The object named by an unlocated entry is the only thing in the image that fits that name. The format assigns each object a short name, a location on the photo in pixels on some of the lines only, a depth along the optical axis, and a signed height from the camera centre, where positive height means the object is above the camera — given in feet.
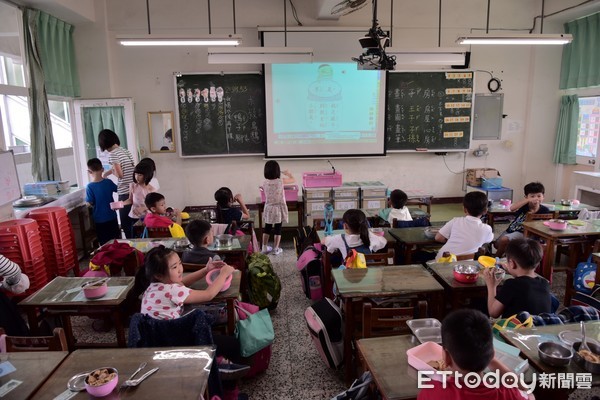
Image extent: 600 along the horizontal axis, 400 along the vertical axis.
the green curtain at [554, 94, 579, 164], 22.08 -0.16
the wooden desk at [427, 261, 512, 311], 8.21 -3.10
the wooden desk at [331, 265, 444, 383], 7.84 -3.00
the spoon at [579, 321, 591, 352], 5.53 -2.91
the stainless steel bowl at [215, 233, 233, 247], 11.18 -2.91
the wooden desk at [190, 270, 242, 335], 7.87 -3.08
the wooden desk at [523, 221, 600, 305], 12.06 -3.17
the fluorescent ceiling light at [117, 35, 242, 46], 14.21 +3.22
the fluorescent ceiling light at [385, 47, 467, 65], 16.20 +2.93
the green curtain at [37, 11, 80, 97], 16.90 +3.41
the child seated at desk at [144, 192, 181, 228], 12.27 -2.40
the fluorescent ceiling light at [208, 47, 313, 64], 16.05 +3.01
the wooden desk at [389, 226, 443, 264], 11.28 -3.00
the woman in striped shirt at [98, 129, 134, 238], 15.46 -1.23
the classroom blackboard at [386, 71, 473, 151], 21.61 +1.00
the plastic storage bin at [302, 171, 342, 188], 19.25 -2.24
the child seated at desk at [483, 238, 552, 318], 7.00 -2.72
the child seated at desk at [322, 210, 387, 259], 10.41 -2.69
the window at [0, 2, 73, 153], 14.92 +1.70
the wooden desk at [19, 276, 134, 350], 7.79 -3.12
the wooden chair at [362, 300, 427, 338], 7.12 -3.24
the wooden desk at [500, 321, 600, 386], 5.35 -3.05
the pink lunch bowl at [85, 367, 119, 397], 4.91 -3.00
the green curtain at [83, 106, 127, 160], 19.83 +0.63
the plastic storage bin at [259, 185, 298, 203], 18.56 -2.69
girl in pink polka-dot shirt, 7.06 -2.70
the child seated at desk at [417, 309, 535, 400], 4.28 -2.43
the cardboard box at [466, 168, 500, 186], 22.36 -2.46
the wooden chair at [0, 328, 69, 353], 6.12 -3.09
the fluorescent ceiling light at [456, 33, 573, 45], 14.67 +3.18
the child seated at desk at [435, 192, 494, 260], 10.51 -2.58
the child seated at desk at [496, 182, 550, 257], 13.87 -2.85
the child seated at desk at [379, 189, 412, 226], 13.76 -2.63
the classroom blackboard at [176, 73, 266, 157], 20.66 +0.94
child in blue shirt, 15.15 -2.32
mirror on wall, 21.09 +0.11
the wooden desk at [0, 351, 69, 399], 5.21 -3.14
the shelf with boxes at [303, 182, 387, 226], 19.03 -3.09
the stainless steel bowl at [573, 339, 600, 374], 5.23 -2.98
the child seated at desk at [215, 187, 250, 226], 14.39 -2.70
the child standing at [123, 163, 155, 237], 14.32 -1.90
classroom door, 19.57 +0.48
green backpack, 11.43 -4.19
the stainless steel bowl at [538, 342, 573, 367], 5.36 -2.97
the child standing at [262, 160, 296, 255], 16.02 -2.86
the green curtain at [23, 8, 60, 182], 15.55 +0.99
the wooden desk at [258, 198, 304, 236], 18.06 -3.44
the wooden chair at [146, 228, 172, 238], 12.31 -2.91
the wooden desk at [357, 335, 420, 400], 5.03 -3.09
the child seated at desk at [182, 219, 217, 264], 9.66 -2.61
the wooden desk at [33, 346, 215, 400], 5.04 -3.10
